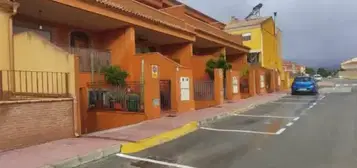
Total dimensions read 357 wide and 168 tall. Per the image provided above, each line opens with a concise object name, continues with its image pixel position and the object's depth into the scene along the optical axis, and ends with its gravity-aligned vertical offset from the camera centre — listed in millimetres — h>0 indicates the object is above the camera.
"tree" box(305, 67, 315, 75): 112681 +4081
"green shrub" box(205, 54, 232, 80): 23547 +1384
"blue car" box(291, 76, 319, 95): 30766 -81
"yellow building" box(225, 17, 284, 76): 45156 +6093
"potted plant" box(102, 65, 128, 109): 16578 +612
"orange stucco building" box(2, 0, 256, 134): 14258 +2401
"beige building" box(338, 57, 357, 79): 90125 +3550
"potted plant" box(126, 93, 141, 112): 14272 -509
